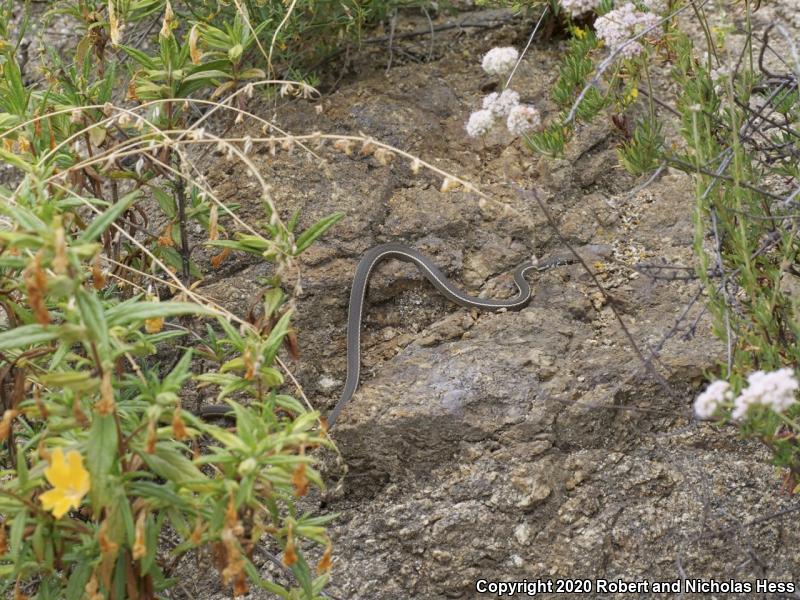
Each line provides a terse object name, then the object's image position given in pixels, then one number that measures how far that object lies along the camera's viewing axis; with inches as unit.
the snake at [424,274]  175.3
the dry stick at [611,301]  123.3
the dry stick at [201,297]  103.4
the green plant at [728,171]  115.3
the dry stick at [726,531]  140.8
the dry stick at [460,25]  231.0
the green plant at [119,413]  92.7
